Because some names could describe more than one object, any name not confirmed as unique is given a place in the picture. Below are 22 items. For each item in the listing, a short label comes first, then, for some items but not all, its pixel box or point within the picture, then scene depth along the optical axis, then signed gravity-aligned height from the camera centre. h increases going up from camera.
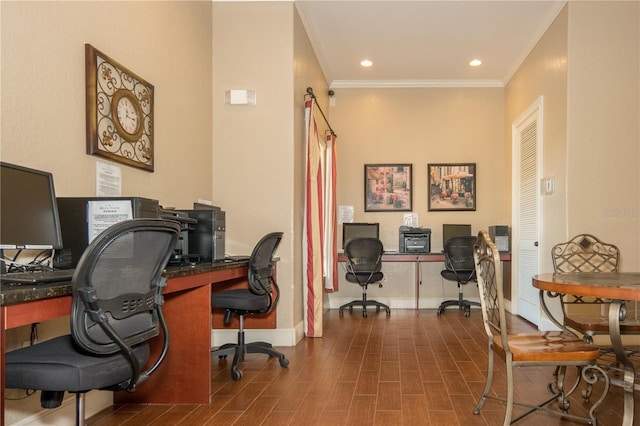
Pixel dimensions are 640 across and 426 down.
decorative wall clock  2.71 +0.57
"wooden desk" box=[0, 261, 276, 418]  2.91 -0.82
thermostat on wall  4.49 +1.00
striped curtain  4.77 -0.23
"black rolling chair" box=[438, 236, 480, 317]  6.28 -0.60
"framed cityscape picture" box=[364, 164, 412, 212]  7.05 +0.30
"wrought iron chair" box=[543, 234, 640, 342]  2.97 -0.66
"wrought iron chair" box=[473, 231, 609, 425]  2.33 -0.65
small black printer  6.64 -0.38
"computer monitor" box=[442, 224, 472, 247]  6.83 -0.27
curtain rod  5.00 +1.15
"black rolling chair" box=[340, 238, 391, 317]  6.25 -0.61
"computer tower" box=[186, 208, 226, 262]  3.27 -0.15
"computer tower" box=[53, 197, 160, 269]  2.39 -0.05
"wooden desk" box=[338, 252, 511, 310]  6.51 -0.60
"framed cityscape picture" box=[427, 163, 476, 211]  7.00 +0.32
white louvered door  5.48 +0.04
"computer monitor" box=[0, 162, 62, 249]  1.88 +0.00
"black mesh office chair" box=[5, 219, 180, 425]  1.62 -0.38
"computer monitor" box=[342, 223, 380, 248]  6.86 -0.26
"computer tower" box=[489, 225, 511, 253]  6.47 -0.33
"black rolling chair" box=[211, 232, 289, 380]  3.52 -0.62
